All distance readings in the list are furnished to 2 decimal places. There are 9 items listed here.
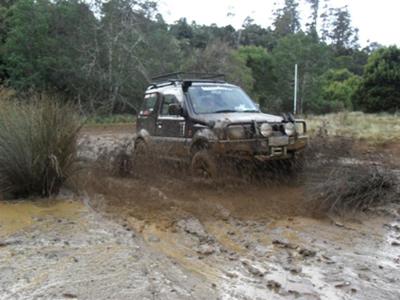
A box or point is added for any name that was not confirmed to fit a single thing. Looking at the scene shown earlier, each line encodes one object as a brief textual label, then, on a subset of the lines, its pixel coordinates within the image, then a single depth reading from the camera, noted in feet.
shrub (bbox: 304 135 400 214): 22.27
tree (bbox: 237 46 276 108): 137.69
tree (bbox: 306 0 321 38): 222.48
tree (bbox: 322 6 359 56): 230.48
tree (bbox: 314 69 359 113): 128.36
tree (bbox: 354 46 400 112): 100.73
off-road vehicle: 25.59
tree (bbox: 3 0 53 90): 88.43
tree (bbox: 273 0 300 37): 225.35
